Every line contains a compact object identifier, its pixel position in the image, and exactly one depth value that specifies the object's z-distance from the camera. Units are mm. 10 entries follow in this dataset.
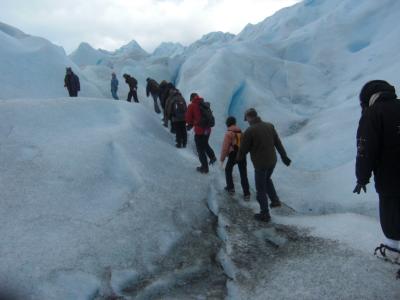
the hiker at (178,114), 8891
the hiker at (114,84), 16578
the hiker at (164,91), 10773
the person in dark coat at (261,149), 5848
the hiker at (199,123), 7590
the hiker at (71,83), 14002
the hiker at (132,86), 14208
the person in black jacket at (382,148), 3400
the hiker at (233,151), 6898
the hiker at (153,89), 13406
